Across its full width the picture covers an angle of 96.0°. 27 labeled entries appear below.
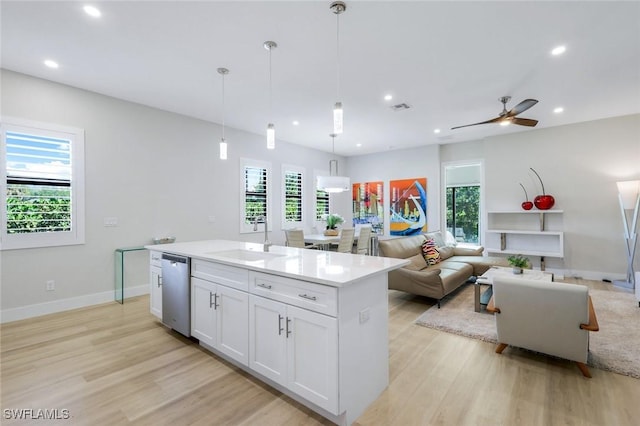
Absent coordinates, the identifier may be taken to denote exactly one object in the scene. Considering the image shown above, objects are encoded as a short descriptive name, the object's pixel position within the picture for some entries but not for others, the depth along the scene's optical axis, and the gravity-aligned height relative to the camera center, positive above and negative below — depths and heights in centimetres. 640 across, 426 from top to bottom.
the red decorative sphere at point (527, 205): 589 +16
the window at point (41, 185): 344 +40
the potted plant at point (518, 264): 385 -69
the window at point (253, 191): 597 +52
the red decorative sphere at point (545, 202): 565 +21
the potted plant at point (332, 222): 636 -18
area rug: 256 -128
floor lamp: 473 +2
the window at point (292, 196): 688 +45
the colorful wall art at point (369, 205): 808 +26
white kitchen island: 175 -77
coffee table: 368 -86
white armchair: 226 -87
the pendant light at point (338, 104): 231 +88
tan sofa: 386 -85
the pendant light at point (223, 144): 342 +84
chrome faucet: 296 -31
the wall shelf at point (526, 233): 578 -43
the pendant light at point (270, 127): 286 +87
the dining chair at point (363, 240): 606 -56
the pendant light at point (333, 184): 557 +59
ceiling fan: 373 +132
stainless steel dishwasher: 284 -80
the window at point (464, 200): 684 +33
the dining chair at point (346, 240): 543 -50
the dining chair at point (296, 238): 542 -45
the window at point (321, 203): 770 +31
